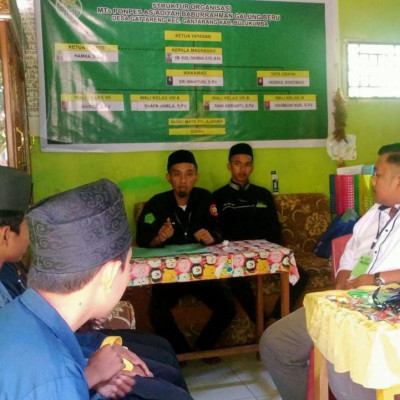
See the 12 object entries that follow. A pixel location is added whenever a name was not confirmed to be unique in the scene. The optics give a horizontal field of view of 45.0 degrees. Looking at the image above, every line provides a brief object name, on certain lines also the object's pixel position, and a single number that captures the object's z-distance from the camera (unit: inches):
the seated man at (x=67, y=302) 34.3
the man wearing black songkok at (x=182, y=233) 120.7
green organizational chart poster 144.9
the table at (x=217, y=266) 104.3
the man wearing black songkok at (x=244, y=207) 144.0
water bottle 165.5
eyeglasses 62.2
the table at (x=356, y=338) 55.7
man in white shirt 84.0
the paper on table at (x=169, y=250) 110.4
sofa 126.3
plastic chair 104.3
